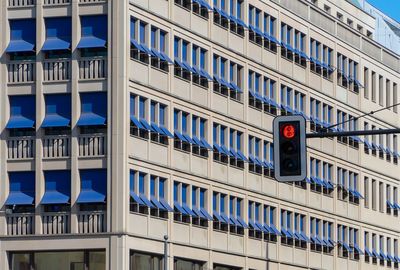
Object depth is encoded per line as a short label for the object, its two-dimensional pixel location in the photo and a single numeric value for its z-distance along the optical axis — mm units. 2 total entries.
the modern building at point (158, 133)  71125
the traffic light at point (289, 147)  32719
